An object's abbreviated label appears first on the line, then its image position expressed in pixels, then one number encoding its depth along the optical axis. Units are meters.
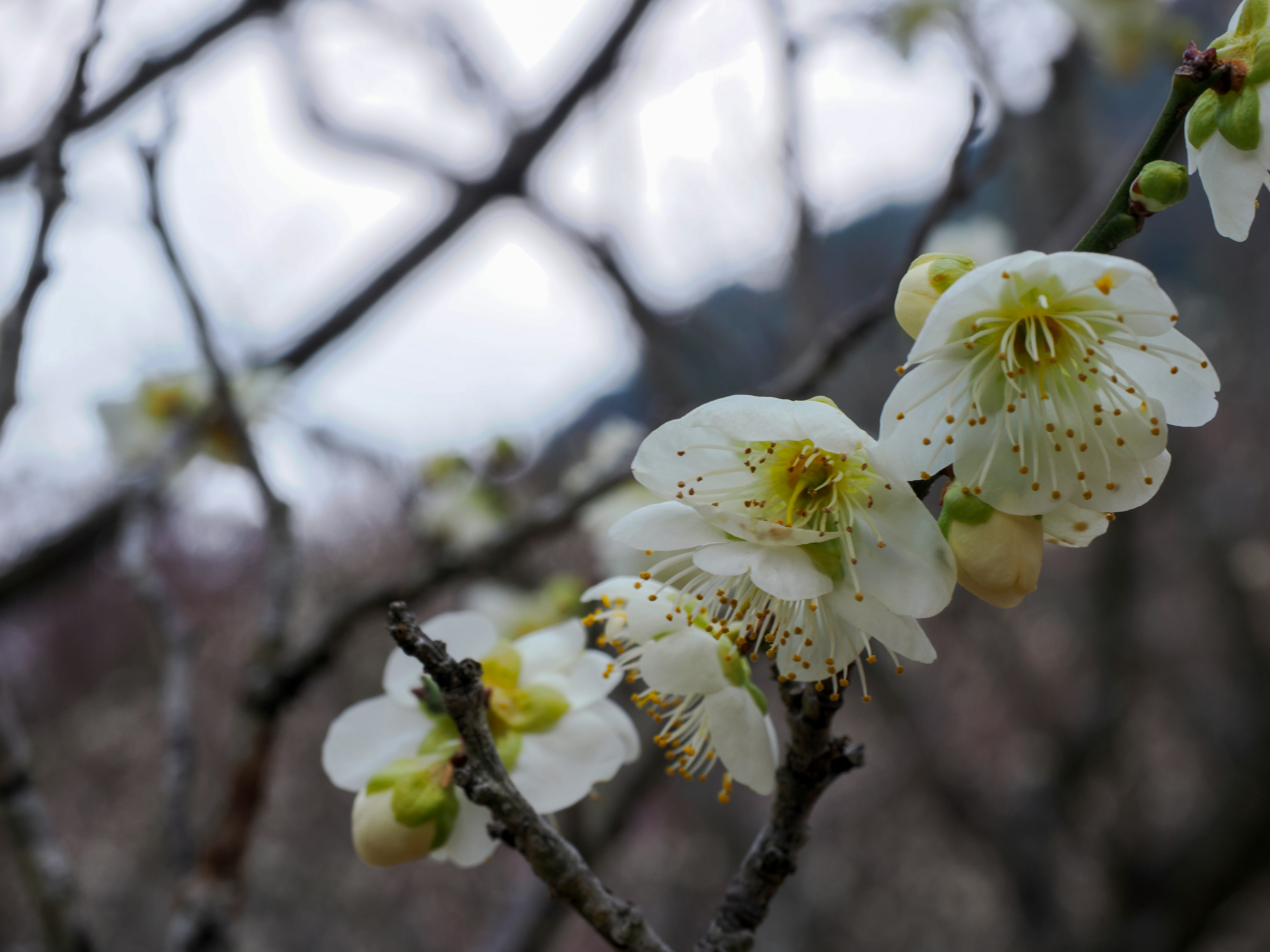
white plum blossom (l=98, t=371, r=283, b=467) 1.00
